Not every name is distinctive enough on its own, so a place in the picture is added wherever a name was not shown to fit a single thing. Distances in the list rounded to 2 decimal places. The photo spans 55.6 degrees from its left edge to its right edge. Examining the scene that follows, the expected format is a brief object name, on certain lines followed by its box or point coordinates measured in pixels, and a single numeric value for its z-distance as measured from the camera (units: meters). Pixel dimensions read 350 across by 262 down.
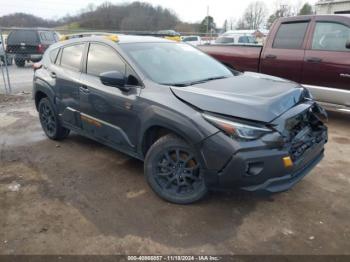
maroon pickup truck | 5.62
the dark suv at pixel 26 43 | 15.55
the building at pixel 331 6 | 23.91
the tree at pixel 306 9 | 56.47
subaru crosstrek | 2.88
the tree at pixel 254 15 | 67.24
